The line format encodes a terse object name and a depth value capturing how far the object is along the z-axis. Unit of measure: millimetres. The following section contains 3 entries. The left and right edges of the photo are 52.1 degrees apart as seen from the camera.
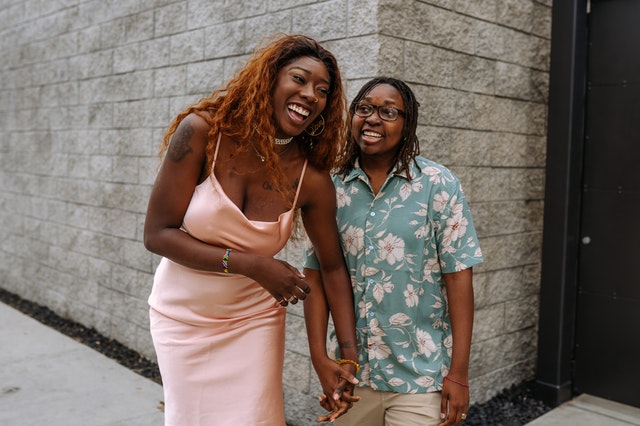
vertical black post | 4426
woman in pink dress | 2188
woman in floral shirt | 2244
